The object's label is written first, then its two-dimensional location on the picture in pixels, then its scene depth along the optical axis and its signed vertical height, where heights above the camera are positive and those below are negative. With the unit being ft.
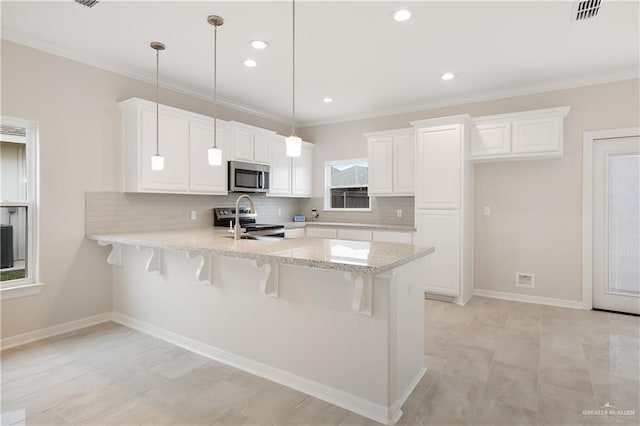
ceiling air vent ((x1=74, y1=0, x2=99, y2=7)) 8.31 +5.01
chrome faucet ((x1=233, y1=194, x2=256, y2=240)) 9.61 -0.53
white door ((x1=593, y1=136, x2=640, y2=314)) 12.76 -0.41
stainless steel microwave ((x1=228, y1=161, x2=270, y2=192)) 15.25 +1.63
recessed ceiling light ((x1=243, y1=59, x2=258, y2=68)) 11.80 +5.11
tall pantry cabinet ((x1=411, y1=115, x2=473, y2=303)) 14.03 +0.44
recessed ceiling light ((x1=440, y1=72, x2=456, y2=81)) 12.86 +5.10
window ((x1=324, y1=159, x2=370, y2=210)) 19.03 +1.55
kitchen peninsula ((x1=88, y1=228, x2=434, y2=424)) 6.64 -2.24
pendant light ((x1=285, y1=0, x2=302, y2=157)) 8.38 +1.63
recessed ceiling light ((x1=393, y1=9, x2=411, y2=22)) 8.74 +5.02
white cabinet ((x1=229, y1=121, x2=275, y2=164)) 15.25 +3.22
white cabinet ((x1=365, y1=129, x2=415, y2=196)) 16.03 +2.38
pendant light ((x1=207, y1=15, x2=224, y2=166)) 9.12 +5.02
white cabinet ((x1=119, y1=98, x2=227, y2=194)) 11.90 +2.30
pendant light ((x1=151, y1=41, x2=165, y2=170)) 10.30 +1.63
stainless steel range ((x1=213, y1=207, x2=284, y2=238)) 14.57 -0.43
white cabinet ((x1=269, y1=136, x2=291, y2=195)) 17.54 +2.29
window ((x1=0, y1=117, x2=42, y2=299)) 10.13 +0.13
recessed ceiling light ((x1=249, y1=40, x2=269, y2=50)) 10.36 +5.06
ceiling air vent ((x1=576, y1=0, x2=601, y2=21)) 8.38 +5.04
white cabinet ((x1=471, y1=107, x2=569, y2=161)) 13.08 +3.01
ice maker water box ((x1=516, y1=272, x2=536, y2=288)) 14.49 -2.77
